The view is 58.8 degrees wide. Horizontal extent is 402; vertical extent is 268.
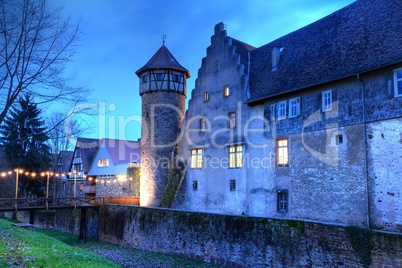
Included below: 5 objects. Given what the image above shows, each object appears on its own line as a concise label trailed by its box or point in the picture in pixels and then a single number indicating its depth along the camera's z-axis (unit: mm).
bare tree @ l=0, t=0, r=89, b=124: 10055
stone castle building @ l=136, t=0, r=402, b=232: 14695
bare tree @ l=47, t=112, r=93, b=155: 38562
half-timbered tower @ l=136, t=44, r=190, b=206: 26953
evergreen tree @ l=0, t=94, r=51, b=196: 30169
